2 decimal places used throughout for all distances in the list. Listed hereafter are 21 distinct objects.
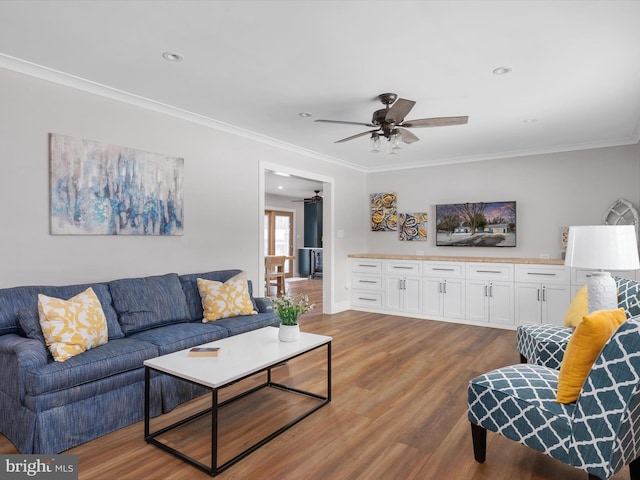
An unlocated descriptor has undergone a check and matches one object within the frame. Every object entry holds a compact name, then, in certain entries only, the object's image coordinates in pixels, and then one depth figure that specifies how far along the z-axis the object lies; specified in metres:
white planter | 2.83
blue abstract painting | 3.00
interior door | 11.23
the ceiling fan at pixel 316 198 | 10.27
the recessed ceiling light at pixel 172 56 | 2.64
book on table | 2.47
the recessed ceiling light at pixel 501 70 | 2.88
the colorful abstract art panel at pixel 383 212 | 6.76
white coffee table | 2.08
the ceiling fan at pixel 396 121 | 3.14
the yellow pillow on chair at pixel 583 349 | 1.71
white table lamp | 2.48
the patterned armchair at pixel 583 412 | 1.57
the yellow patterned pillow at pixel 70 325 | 2.39
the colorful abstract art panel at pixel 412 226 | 6.48
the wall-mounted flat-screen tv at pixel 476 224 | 5.71
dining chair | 8.01
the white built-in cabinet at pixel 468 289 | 4.93
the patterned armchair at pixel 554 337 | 2.86
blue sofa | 2.16
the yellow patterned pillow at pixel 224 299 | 3.53
